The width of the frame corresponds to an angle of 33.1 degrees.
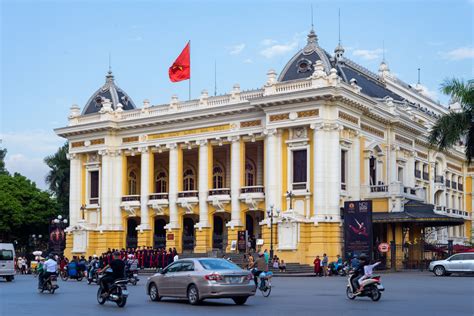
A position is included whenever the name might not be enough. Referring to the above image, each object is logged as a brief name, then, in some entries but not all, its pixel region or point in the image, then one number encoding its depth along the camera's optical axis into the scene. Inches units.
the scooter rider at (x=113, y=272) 835.4
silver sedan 836.0
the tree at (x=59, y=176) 3051.2
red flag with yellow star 2215.8
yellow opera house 1892.2
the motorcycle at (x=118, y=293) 827.4
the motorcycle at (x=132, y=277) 1331.3
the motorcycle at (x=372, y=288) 895.1
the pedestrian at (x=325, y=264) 1707.7
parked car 1599.4
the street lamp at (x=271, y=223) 1838.1
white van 1471.5
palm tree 1417.3
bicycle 1000.9
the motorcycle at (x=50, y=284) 1081.4
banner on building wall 1715.1
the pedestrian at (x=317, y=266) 1695.4
